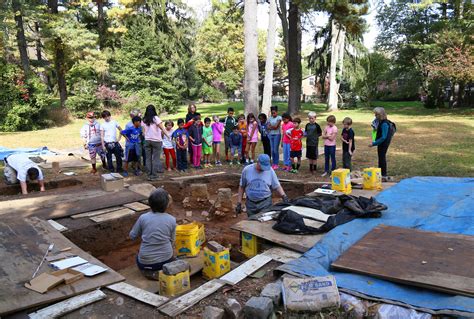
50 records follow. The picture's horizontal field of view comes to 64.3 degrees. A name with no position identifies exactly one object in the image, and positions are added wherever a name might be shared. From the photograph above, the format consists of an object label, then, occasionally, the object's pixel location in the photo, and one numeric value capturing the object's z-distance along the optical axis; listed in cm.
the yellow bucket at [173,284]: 395
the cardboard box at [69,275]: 392
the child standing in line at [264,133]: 1005
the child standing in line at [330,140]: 877
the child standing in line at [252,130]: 1022
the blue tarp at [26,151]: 1166
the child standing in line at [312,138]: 908
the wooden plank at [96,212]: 643
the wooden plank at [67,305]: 342
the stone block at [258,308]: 322
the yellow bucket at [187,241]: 543
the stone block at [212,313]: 323
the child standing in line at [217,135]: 1038
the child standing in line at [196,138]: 979
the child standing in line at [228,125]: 1050
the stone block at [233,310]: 330
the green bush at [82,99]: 2352
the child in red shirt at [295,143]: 924
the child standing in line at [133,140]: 909
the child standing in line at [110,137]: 905
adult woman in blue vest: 782
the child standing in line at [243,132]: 1038
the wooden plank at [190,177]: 886
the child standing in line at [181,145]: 955
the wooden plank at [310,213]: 535
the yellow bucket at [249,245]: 512
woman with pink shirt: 852
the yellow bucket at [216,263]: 461
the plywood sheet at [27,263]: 363
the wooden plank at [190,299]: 347
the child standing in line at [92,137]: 911
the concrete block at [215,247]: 463
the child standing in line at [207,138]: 1001
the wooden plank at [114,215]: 634
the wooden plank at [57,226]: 578
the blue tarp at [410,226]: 342
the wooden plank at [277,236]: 466
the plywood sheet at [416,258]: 354
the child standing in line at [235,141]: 1017
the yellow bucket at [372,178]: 693
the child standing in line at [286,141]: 948
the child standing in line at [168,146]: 983
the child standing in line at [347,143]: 843
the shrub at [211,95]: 4290
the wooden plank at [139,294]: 364
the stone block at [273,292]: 350
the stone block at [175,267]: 398
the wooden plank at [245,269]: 403
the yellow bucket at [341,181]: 665
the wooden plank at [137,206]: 682
